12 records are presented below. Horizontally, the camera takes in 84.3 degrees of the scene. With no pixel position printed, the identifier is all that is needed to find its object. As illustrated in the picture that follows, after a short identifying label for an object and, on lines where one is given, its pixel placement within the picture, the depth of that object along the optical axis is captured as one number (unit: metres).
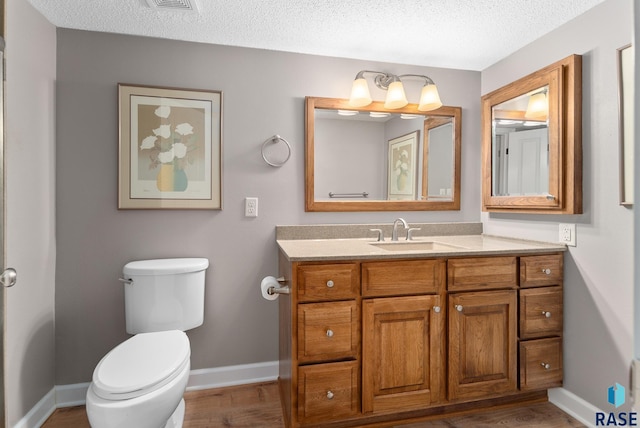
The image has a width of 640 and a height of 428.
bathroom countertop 1.68
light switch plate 2.18
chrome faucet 2.19
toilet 1.27
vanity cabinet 1.63
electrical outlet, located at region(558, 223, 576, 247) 1.89
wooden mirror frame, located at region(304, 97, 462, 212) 2.23
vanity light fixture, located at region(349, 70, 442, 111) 2.21
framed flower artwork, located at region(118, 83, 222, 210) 2.01
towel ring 2.19
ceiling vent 1.70
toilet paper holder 1.79
